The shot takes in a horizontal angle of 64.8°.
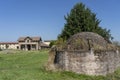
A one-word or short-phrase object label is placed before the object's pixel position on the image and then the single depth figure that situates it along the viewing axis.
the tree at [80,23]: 20.33
